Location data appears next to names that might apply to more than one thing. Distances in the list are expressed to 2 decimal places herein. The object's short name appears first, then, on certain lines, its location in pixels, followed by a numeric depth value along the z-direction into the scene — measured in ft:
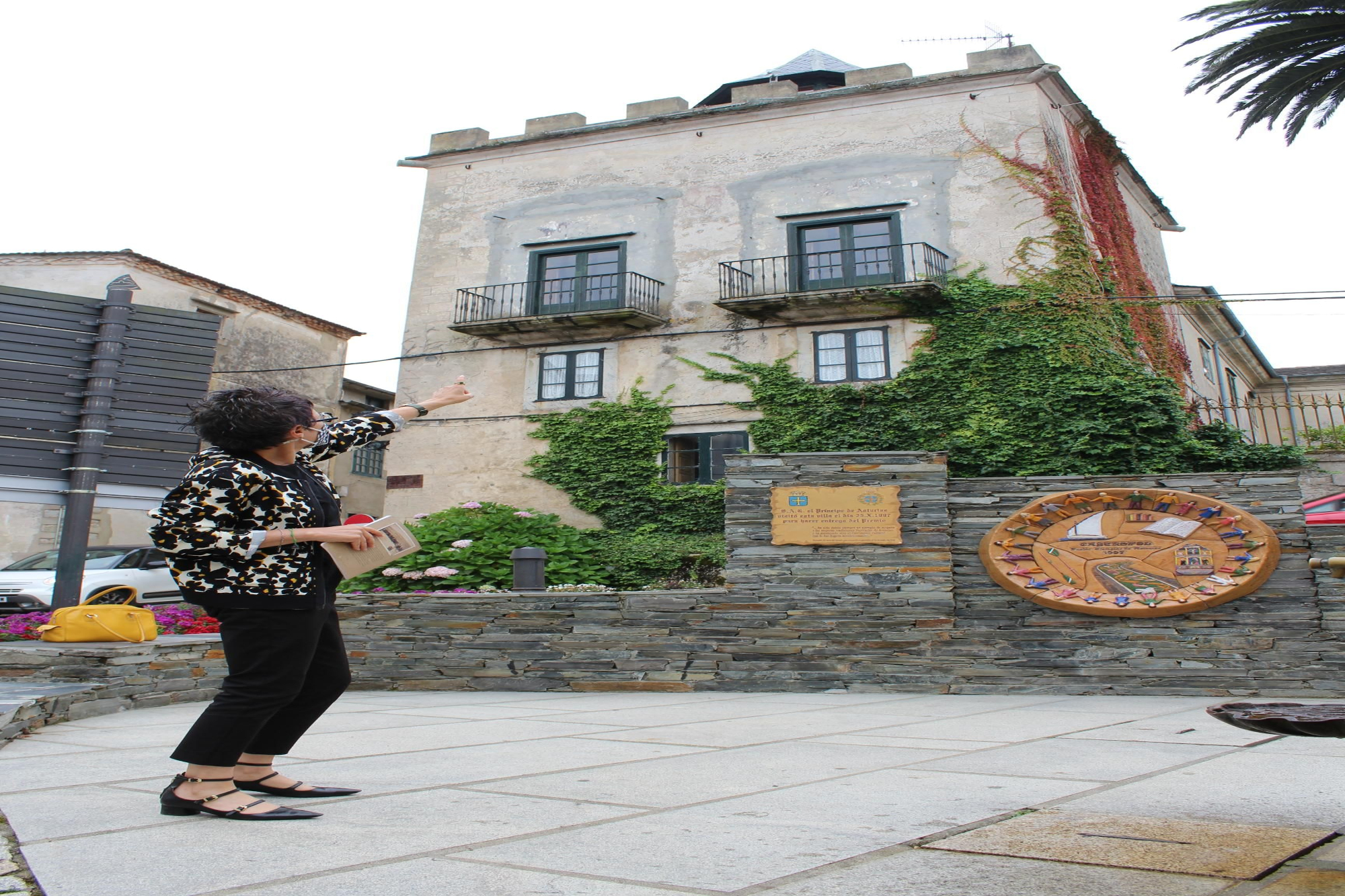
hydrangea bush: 50.24
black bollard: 34.09
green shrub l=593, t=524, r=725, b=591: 53.83
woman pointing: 10.32
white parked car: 43.42
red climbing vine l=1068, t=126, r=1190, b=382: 61.26
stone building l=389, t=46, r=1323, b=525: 59.06
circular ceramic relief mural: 27.17
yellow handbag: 24.57
